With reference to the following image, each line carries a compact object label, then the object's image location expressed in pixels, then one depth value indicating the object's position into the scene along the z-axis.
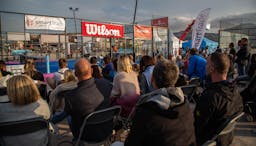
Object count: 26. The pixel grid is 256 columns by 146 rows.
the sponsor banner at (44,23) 7.51
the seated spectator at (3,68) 5.65
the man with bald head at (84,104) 2.63
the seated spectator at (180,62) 9.77
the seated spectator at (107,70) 6.42
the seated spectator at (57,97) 3.46
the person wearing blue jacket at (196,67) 5.98
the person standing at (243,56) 8.20
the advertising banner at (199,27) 9.20
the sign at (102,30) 8.50
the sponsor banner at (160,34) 13.40
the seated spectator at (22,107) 2.21
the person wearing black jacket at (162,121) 1.53
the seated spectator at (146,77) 4.19
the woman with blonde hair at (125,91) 3.51
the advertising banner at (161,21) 15.17
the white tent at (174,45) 16.74
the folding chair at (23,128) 2.05
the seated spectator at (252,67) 5.14
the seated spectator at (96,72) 4.76
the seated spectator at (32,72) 5.17
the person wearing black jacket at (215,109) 2.11
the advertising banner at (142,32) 10.41
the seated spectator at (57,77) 4.99
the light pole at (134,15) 10.14
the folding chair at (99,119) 2.50
